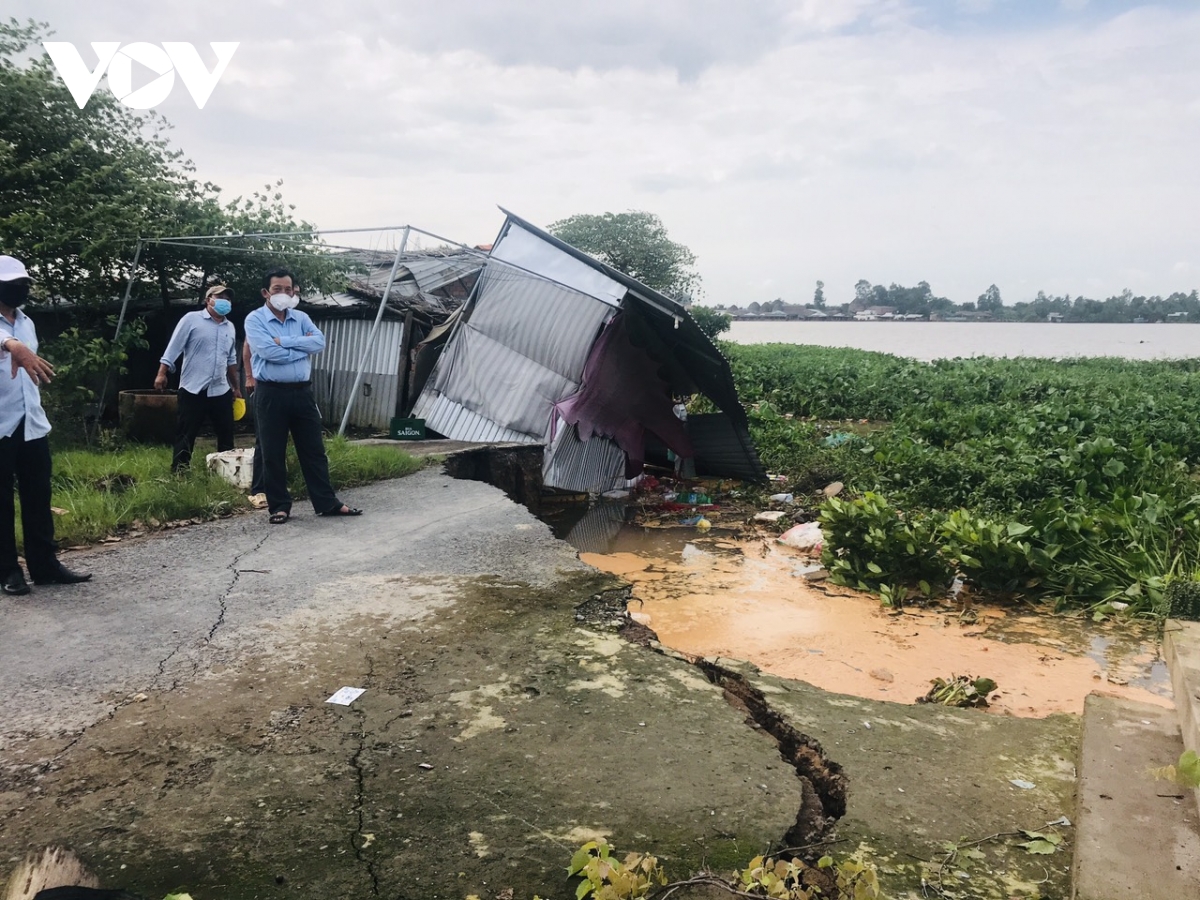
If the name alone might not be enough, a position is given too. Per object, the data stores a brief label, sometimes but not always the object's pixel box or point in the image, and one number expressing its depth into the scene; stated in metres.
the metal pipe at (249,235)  8.21
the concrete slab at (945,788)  2.10
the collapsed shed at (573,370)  8.81
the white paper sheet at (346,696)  2.93
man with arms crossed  5.59
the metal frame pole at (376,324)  8.35
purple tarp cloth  8.98
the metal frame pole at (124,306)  8.61
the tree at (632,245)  46.00
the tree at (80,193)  8.13
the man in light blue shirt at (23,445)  4.04
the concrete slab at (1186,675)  2.63
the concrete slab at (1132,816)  2.02
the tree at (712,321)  32.34
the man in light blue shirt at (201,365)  6.77
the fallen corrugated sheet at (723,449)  10.09
